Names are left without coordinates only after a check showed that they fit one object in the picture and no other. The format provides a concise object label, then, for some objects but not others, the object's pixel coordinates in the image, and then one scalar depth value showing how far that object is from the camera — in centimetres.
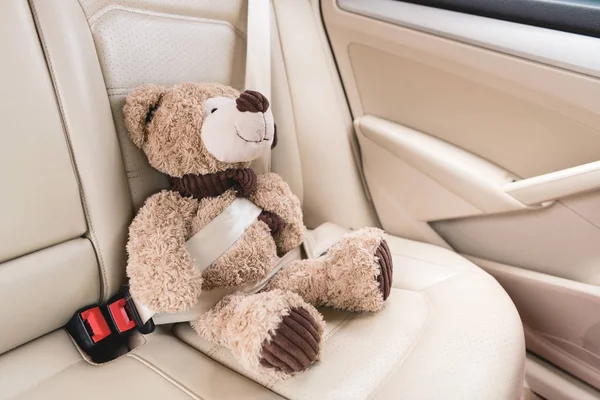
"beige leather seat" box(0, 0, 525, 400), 81
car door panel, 108
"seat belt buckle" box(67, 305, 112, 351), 92
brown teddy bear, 85
